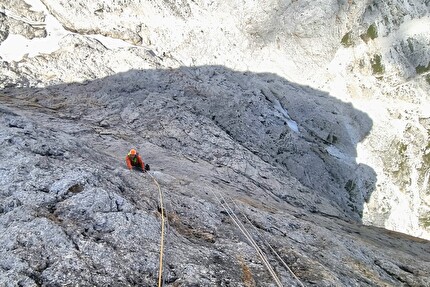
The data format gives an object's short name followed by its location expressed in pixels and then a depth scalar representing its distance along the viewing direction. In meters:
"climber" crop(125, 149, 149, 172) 21.39
